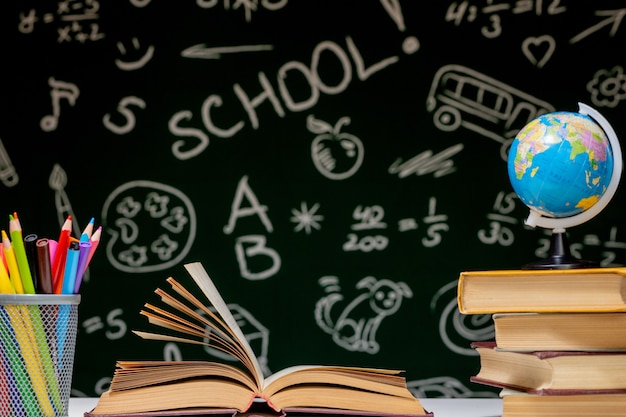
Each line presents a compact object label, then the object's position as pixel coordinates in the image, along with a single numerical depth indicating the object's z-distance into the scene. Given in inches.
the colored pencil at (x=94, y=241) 59.2
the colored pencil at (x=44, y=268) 57.8
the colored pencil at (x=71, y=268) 58.2
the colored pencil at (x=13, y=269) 57.8
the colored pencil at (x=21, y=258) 57.7
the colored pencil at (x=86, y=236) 59.0
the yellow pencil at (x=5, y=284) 57.8
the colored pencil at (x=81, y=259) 58.6
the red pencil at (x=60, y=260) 58.5
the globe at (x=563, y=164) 58.4
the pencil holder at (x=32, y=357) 57.1
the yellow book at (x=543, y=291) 56.0
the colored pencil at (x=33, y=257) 57.9
